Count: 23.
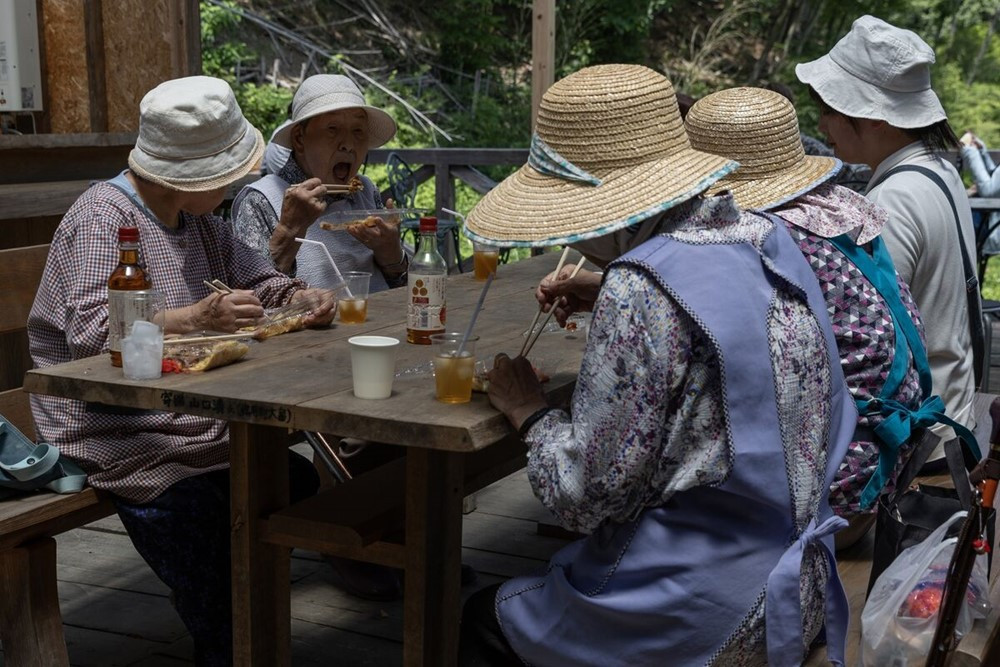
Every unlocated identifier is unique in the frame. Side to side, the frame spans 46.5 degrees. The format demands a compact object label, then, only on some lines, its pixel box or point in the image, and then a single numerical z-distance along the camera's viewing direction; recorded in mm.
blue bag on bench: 2445
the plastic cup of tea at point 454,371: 2133
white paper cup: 2127
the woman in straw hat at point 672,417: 1813
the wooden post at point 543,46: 6156
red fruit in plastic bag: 1963
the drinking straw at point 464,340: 2138
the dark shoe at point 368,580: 3414
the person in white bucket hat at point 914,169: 3086
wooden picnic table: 2066
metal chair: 7391
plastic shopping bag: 1948
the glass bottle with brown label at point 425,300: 2717
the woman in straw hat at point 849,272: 2453
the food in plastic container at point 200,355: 2311
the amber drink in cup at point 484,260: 3447
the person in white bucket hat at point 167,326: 2537
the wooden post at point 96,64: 4730
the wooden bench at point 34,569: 2451
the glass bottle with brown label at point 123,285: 2307
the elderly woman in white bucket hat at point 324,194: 3553
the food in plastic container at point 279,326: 2676
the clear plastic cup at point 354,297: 2896
